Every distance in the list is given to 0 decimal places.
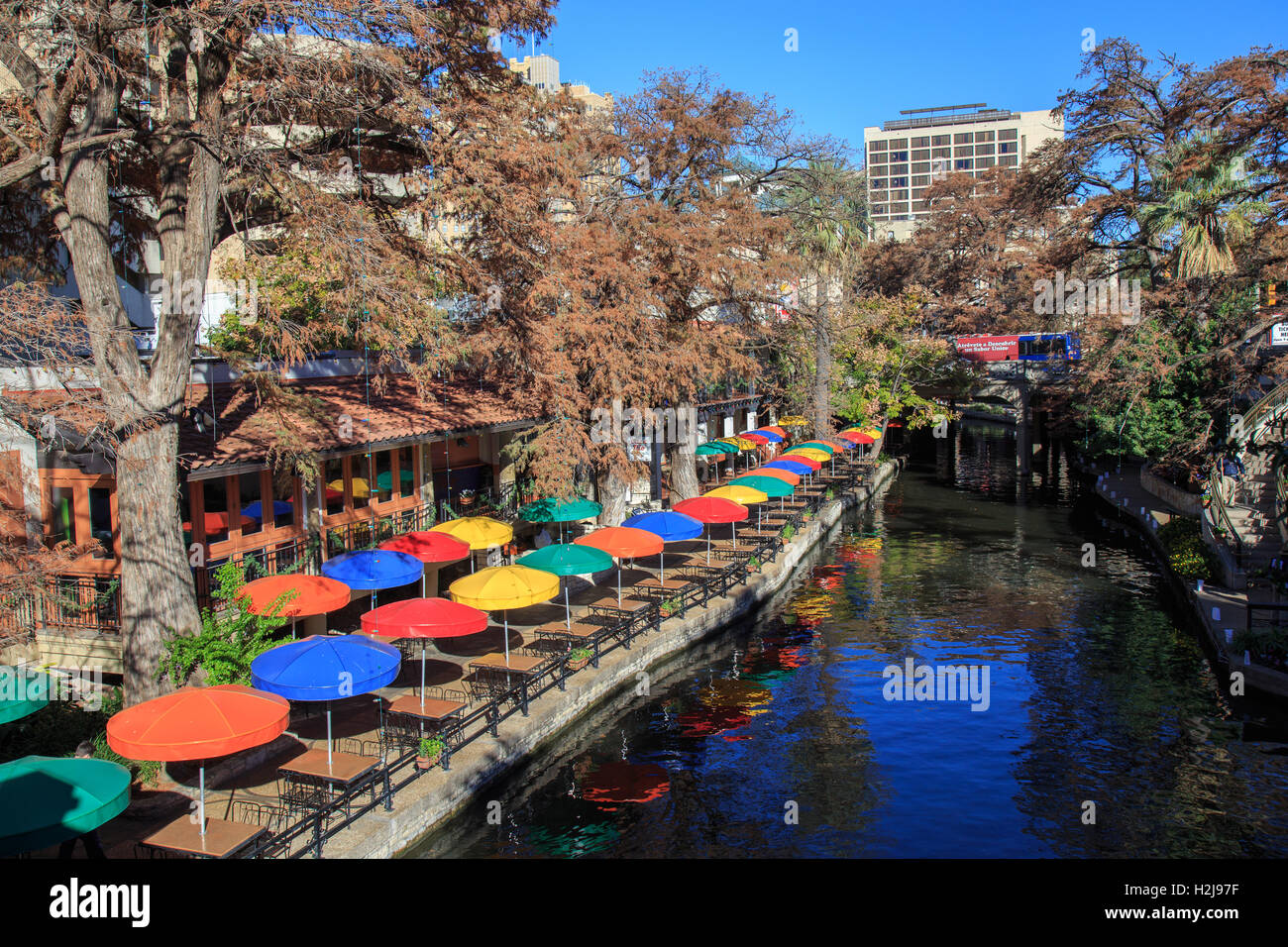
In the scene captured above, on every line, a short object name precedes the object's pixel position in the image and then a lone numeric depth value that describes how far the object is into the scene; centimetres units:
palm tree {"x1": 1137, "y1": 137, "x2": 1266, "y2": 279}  3744
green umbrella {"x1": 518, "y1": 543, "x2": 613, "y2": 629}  1936
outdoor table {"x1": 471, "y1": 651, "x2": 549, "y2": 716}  1711
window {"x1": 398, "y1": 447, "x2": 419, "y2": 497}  2353
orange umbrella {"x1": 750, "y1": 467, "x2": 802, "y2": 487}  3419
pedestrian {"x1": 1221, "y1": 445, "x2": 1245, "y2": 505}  2919
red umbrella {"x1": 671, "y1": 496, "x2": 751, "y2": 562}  2583
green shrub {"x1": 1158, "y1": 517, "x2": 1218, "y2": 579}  2677
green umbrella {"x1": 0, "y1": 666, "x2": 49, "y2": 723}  1162
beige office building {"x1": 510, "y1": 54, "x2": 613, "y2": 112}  12069
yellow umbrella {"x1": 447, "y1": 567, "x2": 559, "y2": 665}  1659
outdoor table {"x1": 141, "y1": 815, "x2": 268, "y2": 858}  1059
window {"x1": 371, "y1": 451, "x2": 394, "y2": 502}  2266
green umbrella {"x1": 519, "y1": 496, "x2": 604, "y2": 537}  2405
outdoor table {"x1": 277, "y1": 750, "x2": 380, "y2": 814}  1219
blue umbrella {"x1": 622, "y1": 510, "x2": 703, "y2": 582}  2362
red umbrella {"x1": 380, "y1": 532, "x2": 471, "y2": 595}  1900
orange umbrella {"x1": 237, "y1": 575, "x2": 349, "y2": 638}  1535
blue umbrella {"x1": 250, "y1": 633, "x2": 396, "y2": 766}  1244
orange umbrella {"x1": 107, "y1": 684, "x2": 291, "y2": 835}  1032
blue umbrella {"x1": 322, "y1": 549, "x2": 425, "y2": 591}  1720
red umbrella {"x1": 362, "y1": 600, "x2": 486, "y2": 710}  1489
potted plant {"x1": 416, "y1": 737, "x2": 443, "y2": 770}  1382
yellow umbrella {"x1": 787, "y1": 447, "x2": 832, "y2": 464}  4144
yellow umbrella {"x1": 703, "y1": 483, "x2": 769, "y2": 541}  2855
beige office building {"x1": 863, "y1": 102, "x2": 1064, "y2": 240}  17062
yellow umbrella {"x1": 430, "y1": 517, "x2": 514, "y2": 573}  2045
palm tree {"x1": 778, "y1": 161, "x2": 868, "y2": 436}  3728
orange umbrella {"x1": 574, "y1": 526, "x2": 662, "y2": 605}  2180
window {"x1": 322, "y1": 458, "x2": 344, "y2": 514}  2078
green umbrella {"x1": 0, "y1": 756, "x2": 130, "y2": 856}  848
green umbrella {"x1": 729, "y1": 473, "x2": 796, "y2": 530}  3170
